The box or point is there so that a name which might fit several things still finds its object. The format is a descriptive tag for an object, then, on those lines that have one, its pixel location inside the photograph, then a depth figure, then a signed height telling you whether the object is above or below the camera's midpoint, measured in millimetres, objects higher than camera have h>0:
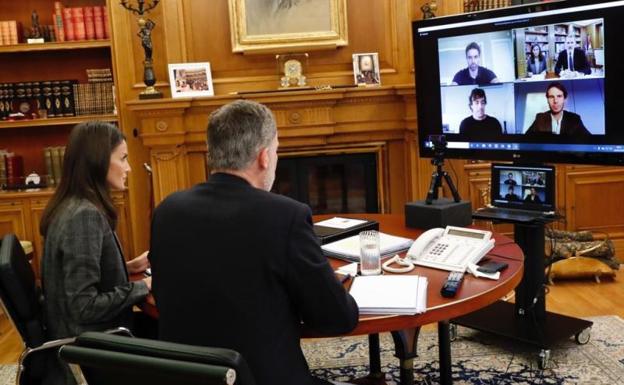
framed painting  4160 +604
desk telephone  2039 -437
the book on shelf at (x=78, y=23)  4266 +707
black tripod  2619 -263
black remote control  1770 -474
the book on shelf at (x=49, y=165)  4395 -206
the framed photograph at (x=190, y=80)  4121 +290
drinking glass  1994 -428
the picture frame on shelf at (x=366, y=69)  4199 +300
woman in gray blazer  1881 -337
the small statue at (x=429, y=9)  4102 +641
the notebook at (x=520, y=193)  2707 -367
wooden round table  1661 -507
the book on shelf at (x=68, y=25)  4262 +701
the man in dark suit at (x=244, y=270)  1416 -319
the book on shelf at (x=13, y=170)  4414 -226
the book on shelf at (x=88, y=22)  4277 +712
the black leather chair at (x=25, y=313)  1821 -505
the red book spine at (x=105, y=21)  4258 +706
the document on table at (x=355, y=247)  2174 -443
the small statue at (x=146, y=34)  3979 +572
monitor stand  2934 -1002
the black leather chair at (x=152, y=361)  1116 -407
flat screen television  2547 +102
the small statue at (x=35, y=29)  4301 +690
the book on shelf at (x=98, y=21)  4281 +713
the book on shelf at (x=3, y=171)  4406 -224
